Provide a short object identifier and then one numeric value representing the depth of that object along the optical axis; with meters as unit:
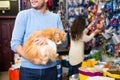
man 2.01
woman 3.92
